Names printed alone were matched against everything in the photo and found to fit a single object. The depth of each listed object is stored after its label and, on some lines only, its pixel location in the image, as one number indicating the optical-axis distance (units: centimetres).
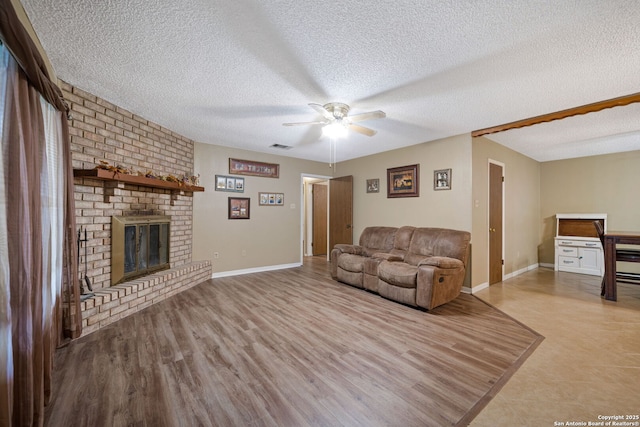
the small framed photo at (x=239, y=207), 496
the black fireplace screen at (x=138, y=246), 299
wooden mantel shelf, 254
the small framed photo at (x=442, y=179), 411
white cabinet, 484
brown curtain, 114
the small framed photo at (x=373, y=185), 536
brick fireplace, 265
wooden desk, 338
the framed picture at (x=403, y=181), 458
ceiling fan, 262
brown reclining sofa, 310
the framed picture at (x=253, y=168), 498
